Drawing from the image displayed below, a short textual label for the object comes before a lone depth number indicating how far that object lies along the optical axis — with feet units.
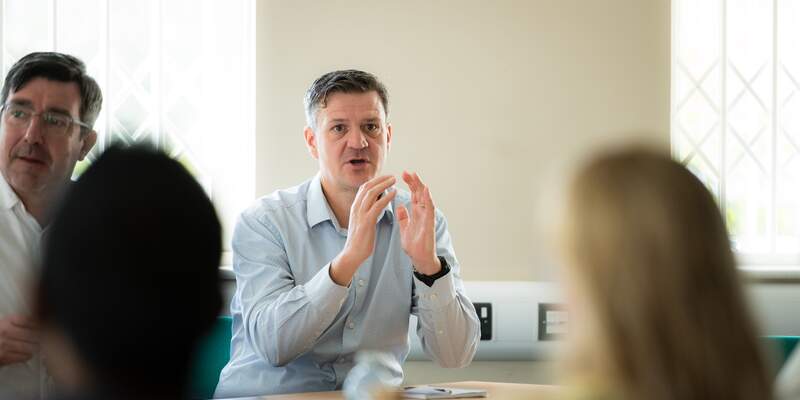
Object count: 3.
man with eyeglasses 15.30
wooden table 15.51
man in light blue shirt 17.58
